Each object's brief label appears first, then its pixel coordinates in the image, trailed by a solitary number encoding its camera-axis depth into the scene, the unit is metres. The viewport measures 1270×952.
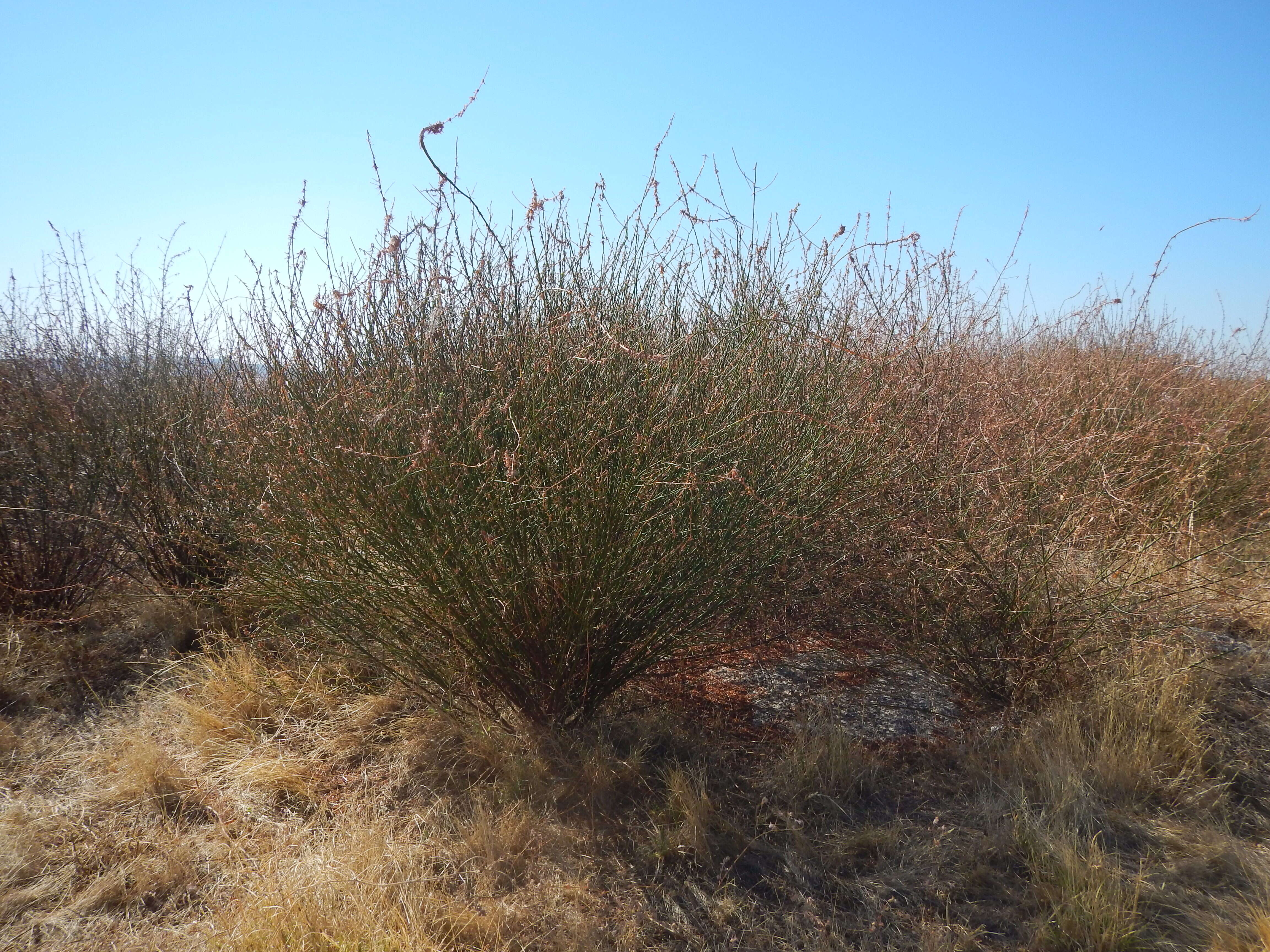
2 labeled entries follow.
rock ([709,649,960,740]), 3.26
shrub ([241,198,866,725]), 2.52
